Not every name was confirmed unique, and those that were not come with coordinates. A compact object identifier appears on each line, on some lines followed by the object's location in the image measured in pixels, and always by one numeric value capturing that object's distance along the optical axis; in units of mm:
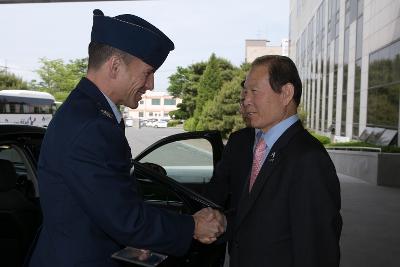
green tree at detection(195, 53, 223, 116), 44188
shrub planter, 12461
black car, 3039
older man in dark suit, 1814
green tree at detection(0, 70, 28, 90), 52188
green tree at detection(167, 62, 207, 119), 52594
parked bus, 27734
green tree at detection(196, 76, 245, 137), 30953
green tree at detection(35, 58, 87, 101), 58906
